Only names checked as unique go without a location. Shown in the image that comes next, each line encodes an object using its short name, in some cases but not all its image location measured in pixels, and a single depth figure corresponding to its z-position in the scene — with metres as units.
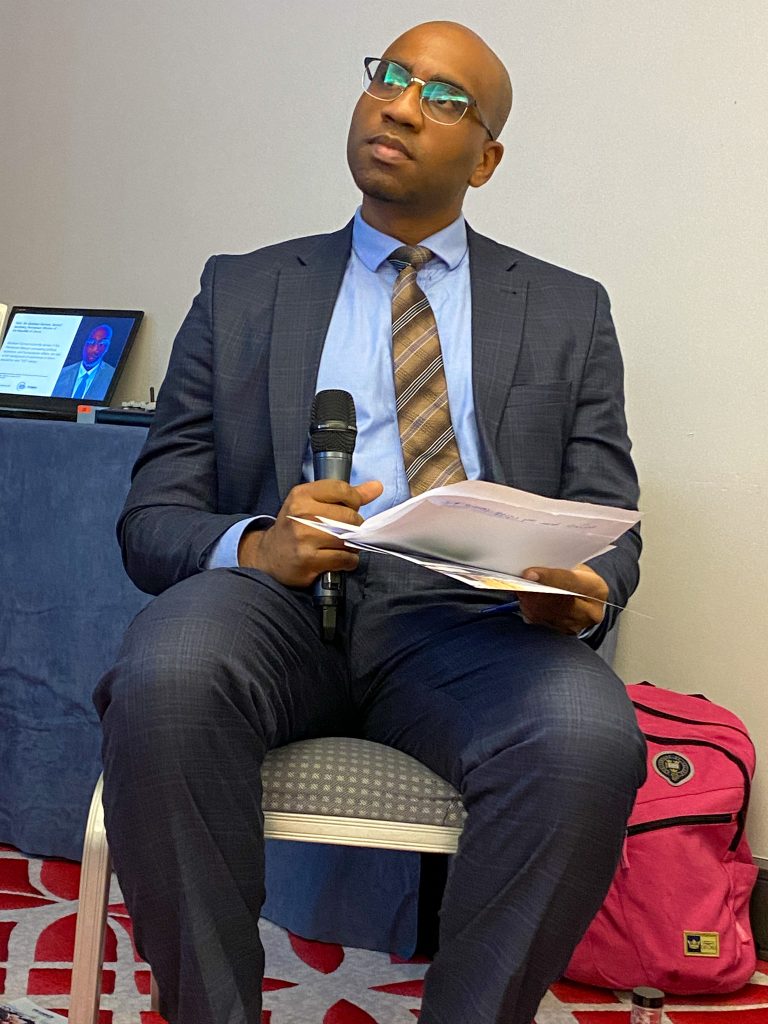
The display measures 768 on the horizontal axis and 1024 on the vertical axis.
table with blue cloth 2.14
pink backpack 1.87
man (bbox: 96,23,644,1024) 1.16
